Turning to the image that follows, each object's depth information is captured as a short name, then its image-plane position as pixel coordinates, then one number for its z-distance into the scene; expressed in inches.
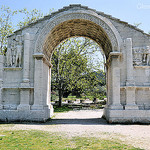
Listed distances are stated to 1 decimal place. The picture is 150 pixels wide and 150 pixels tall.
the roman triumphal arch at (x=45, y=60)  394.9
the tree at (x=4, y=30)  818.7
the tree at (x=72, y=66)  792.9
